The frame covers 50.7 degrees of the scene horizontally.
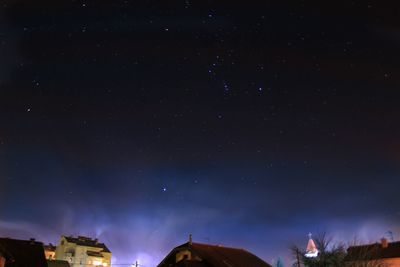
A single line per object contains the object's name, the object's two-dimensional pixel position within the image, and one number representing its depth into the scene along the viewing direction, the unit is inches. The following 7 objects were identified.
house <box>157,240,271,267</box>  1684.3
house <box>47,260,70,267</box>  3100.4
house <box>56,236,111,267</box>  4463.6
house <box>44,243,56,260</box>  4669.3
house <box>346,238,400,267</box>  2013.0
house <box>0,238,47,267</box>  1929.1
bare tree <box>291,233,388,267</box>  1389.0
